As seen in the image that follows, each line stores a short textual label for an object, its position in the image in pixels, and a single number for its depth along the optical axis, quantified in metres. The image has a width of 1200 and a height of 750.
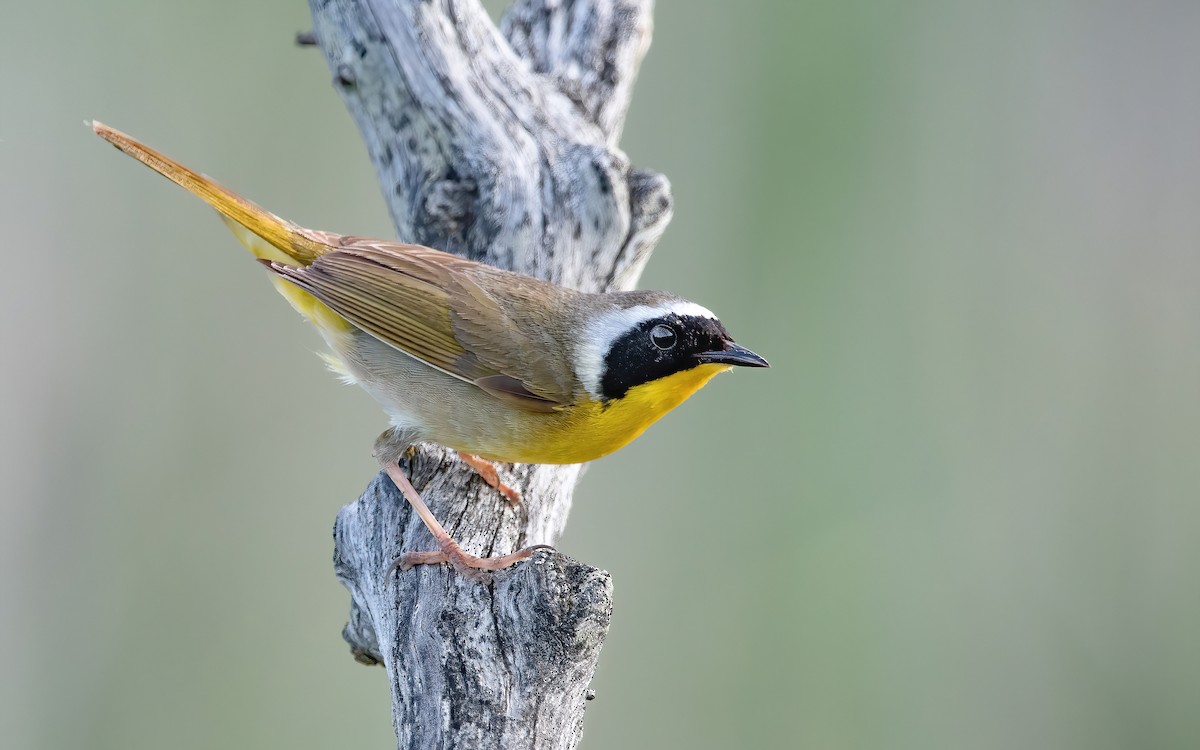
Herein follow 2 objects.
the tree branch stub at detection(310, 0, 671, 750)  5.68
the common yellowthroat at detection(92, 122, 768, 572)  5.71
